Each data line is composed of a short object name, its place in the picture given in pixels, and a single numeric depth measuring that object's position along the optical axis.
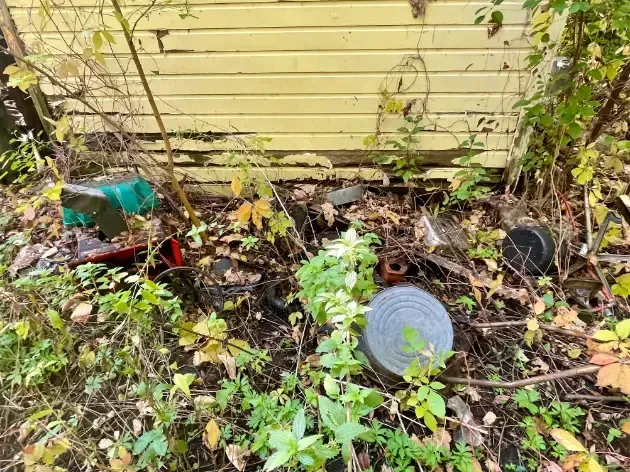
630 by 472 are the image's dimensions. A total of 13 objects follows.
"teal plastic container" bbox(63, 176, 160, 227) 2.84
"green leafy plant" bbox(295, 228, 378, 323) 1.75
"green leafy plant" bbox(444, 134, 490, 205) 3.39
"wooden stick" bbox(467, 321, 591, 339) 2.42
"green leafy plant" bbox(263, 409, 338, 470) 1.27
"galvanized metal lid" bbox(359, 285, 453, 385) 2.26
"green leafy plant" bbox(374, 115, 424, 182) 3.39
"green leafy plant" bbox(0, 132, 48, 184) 3.04
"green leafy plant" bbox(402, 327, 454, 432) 1.79
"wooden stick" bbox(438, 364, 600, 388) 2.09
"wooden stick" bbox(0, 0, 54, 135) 2.99
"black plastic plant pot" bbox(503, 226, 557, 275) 2.91
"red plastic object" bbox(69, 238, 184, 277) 2.55
